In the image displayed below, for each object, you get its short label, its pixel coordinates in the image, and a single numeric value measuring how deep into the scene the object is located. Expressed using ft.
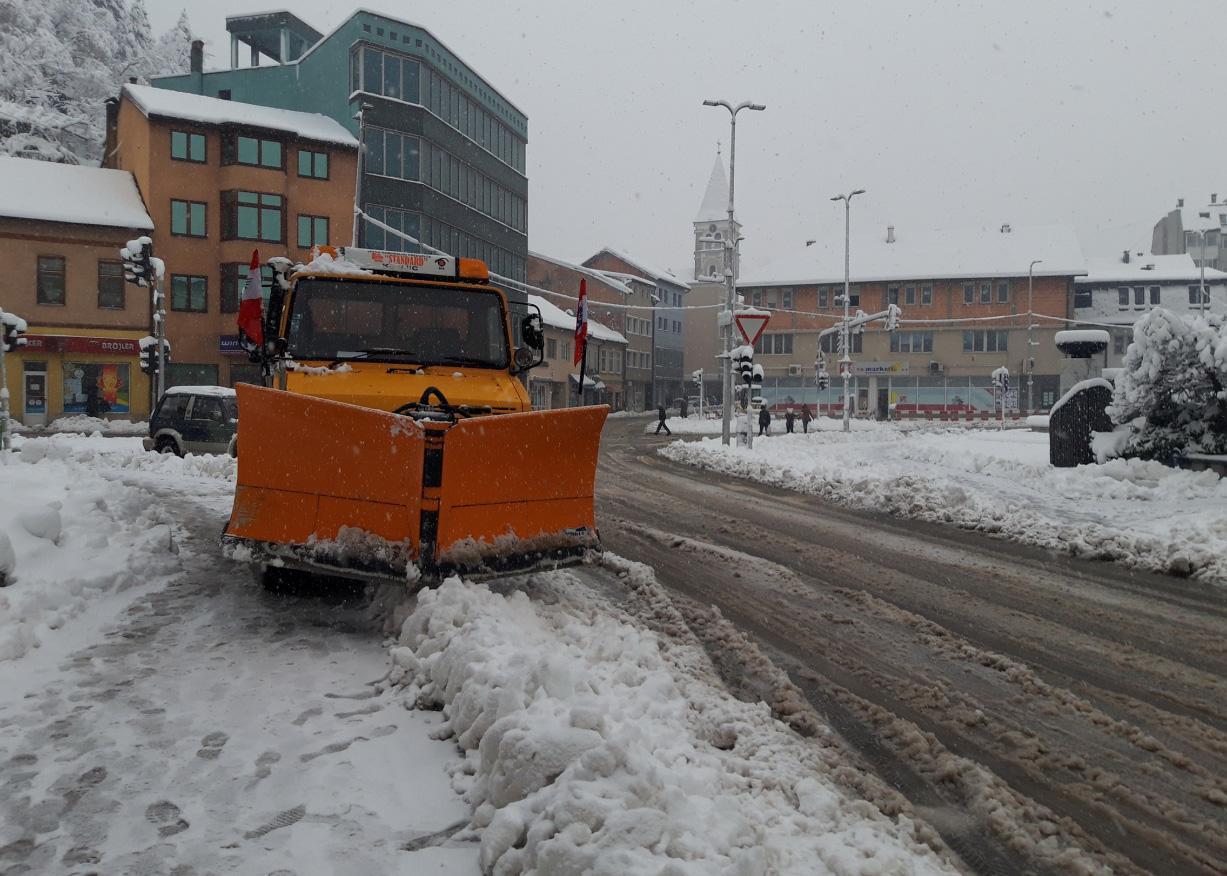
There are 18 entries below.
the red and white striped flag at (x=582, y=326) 23.90
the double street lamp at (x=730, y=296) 86.89
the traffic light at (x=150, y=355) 80.84
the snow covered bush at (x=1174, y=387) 43.24
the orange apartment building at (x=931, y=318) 220.43
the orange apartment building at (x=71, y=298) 116.06
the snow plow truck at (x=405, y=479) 18.07
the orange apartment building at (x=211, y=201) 123.13
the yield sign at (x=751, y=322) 68.03
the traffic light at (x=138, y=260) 71.77
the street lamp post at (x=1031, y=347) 206.39
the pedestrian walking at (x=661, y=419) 133.63
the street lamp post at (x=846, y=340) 133.90
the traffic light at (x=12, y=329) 58.78
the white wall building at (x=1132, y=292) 230.68
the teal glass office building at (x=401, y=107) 133.39
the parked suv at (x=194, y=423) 63.62
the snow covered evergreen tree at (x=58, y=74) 157.79
